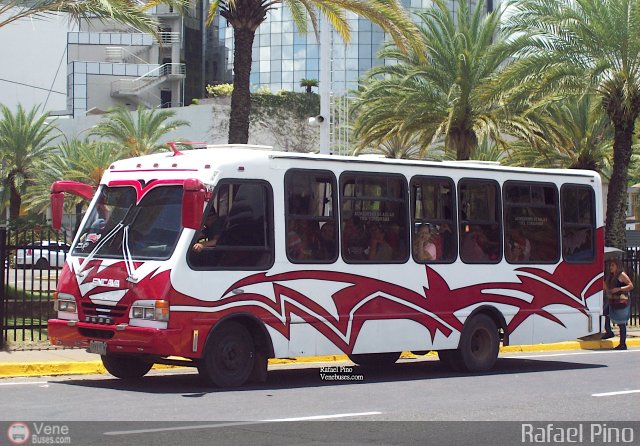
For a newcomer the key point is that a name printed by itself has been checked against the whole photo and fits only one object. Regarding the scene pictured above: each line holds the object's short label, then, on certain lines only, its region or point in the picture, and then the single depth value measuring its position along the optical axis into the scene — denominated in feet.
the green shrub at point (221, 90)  250.43
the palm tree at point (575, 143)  118.01
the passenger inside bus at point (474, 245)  51.55
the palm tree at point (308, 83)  246.68
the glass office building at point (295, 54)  295.69
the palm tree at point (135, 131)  171.73
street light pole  78.43
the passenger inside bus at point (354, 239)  46.52
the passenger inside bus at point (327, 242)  45.83
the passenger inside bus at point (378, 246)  47.73
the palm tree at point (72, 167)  171.73
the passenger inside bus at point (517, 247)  53.47
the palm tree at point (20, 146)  177.68
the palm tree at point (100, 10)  64.44
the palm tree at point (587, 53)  81.10
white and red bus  41.52
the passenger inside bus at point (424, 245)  49.45
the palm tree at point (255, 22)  72.08
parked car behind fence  54.40
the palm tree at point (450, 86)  98.68
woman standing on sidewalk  67.21
